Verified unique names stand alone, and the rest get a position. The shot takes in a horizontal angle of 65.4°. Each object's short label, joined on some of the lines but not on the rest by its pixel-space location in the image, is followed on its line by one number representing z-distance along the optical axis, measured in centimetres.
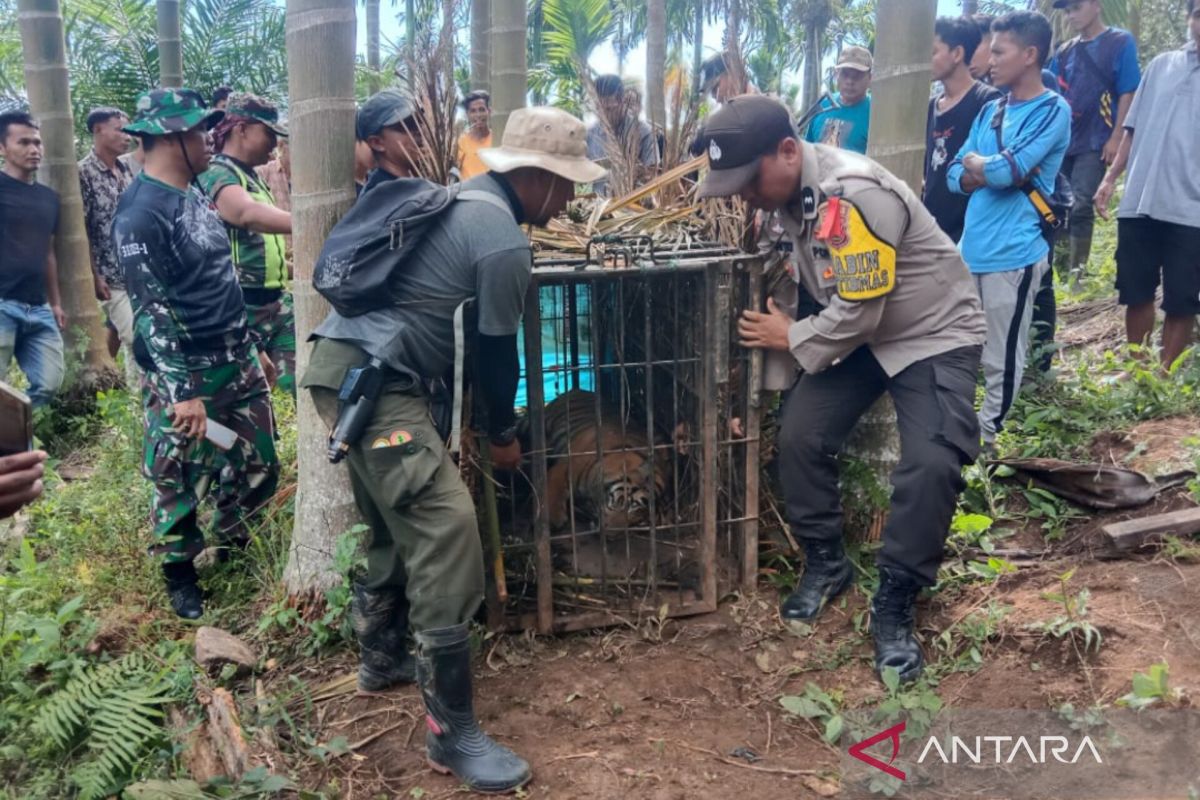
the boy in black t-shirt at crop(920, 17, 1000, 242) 484
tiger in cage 369
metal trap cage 350
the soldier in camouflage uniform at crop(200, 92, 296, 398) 429
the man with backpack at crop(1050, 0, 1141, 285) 623
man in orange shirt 762
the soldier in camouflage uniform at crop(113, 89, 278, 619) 368
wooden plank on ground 357
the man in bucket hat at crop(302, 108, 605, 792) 285
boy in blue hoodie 436
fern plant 293
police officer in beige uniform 315
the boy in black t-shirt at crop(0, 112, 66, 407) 584
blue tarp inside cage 379
